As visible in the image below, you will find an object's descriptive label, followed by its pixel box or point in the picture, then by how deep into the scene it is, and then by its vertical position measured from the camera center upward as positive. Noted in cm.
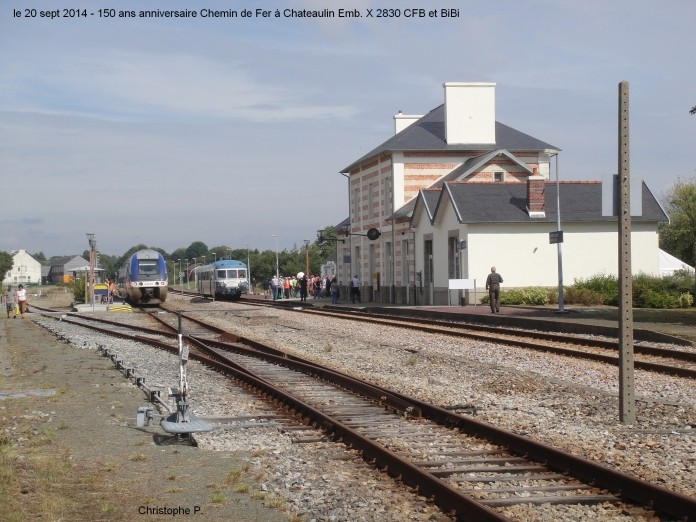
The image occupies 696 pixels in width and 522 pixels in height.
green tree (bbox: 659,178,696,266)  7412 +372
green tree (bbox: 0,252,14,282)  16038 +335
